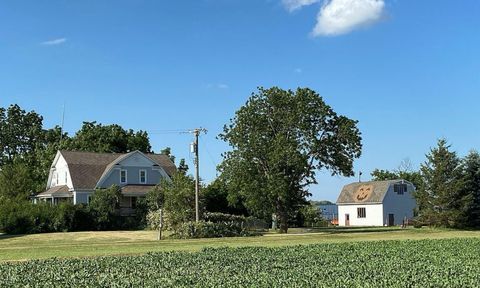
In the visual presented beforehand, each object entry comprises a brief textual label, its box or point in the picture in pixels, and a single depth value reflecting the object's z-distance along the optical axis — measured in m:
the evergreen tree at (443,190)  51.25
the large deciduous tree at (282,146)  47.16
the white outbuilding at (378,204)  75.75
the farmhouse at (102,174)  54.28
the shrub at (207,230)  39.94
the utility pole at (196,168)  42.33
